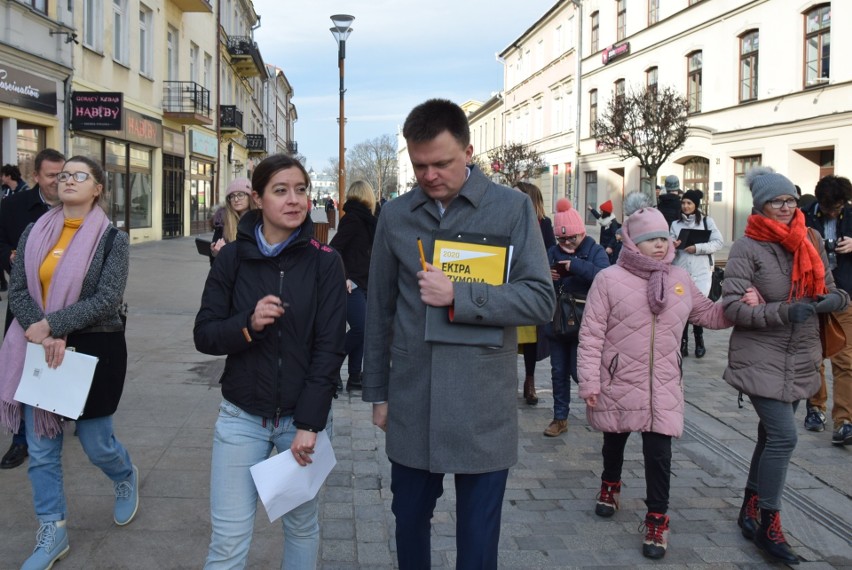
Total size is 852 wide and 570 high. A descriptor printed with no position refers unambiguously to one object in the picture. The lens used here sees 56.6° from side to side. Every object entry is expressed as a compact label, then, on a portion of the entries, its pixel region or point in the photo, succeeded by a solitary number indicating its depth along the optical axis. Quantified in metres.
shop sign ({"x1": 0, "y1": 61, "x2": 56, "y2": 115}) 15.14
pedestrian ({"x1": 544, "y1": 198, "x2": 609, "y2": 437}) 5.87
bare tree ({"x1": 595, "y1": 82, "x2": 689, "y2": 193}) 24.64
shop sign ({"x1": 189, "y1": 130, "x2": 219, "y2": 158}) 30.26
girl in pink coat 3.98
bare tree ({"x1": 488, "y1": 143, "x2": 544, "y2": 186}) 41.28
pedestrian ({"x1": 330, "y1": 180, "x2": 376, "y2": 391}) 7.15
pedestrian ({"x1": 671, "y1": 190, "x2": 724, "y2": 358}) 8.42
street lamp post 18.64
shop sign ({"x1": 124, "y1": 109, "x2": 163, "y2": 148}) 22.59
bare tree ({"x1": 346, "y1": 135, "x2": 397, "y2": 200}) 96.12
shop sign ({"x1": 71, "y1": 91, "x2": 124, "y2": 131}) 18.39
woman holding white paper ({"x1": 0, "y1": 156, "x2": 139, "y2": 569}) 3.49
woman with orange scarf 3.89
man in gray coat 2.64
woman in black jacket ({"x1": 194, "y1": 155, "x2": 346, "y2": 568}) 2.79
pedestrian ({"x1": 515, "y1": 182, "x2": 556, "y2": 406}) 6.27
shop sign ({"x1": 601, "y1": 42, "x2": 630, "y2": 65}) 35.06
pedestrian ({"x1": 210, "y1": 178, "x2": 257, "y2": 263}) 5.68
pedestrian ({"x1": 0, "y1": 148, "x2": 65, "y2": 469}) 5.00
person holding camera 5.75
